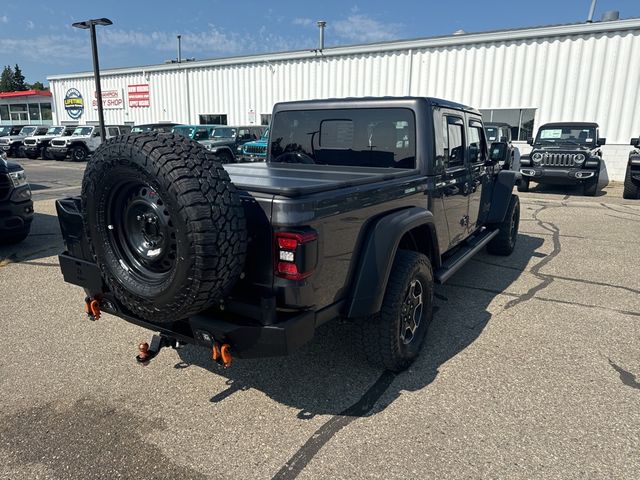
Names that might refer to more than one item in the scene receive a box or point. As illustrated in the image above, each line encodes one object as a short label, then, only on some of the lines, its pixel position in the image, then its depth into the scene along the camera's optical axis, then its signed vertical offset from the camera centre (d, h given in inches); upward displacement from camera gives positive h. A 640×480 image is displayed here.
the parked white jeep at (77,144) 899.4 -23.5
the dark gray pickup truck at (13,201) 223.8 -34.6
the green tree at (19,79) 3422.7 +388.6
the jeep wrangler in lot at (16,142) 1010.7 -24.0
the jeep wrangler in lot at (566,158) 464.8 -16.5
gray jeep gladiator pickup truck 85.4 -22.8
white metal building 589.6 +95.9
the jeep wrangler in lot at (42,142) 941.6 -22.2
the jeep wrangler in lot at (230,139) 669.9 -6.2
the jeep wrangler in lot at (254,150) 617.3 -20.1
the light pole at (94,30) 665.7 +151.4
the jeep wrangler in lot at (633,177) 453.1 -33.3
